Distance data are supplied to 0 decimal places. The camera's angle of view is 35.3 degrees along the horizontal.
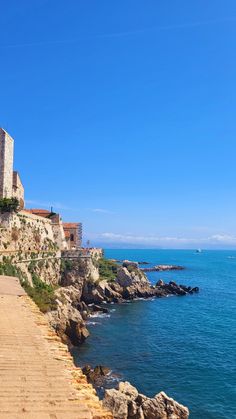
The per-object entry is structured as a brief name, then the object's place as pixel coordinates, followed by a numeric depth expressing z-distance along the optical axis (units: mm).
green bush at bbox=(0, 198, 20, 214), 46094
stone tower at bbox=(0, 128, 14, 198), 50094
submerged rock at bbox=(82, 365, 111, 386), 27859
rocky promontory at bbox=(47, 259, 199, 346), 37875
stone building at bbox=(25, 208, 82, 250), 69394
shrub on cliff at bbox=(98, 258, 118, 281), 72375
